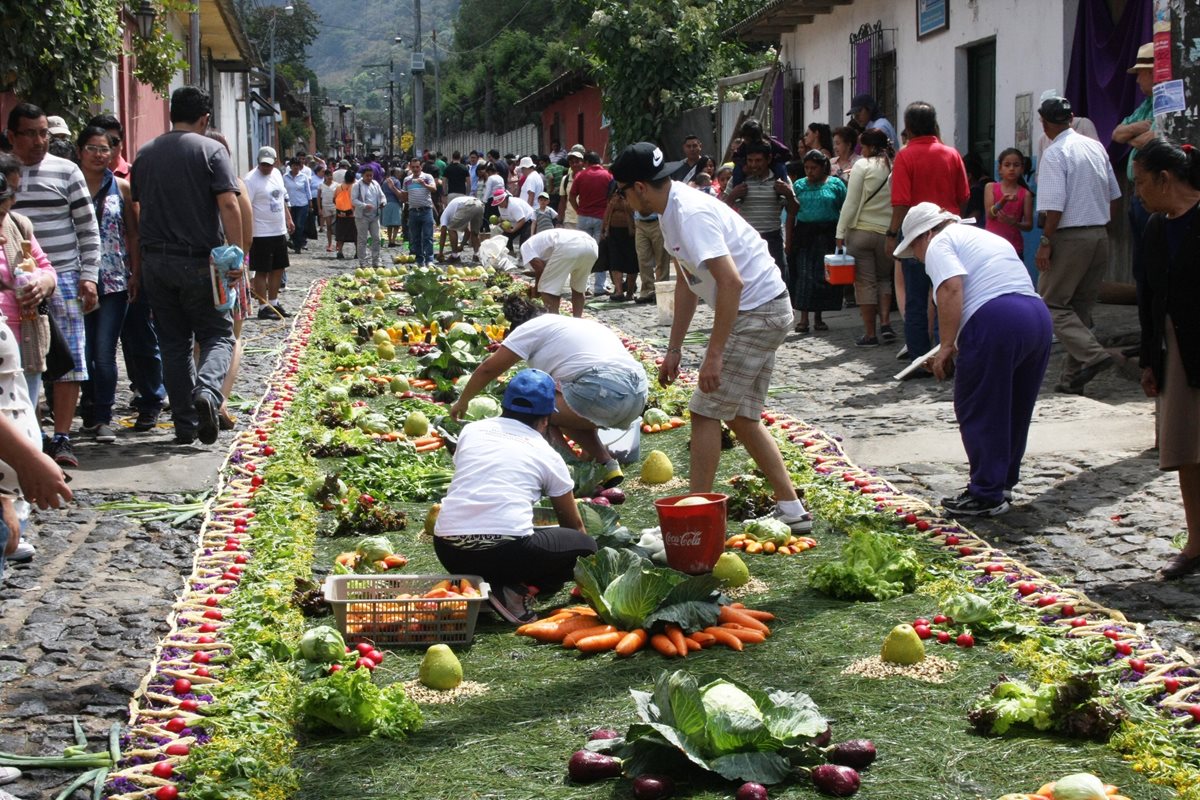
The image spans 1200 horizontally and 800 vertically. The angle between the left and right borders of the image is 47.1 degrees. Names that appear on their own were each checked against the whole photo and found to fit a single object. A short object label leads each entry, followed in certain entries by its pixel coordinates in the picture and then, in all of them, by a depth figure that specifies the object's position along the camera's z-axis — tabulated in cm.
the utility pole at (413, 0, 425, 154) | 6084
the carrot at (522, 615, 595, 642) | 543
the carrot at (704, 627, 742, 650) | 525
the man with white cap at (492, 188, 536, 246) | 2328
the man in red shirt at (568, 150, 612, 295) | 1920
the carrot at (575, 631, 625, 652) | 525
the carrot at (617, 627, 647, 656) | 519
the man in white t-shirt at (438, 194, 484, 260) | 2515
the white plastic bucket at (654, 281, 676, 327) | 1574
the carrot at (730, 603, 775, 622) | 556
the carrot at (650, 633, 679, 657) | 518
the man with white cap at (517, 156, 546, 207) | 2653
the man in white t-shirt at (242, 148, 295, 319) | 1712
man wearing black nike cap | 637
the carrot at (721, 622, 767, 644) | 534
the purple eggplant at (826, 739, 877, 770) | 407
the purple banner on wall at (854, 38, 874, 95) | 1950
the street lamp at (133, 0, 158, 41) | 1776
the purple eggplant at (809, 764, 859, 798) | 390
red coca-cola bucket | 582
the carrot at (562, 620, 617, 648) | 535
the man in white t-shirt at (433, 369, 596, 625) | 567
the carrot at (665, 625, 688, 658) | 518
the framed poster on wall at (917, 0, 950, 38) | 1638
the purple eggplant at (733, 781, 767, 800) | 382
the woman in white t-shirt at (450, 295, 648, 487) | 762
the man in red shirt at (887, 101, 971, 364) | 1156
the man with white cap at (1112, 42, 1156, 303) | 922
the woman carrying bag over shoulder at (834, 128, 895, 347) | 1294
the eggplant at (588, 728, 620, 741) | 426
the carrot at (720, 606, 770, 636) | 543
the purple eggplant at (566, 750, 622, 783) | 405
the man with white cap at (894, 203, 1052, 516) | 703
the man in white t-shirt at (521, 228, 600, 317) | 1162
